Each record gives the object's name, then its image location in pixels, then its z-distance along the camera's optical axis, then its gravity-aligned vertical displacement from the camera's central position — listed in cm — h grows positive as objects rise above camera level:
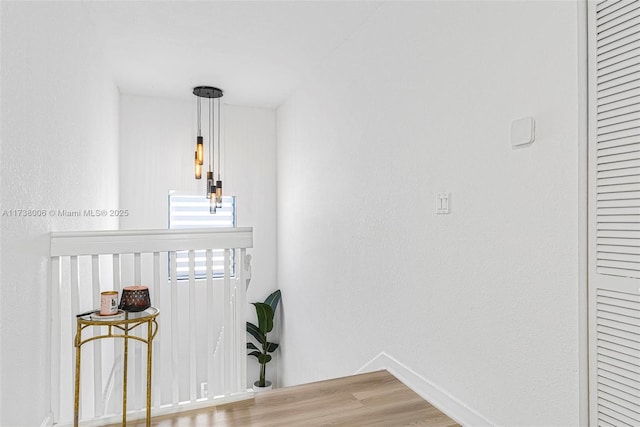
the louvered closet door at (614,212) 128 -1
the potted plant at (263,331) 480 -148
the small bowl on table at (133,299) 179 -41
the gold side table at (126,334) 168 -54
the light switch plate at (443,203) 209 +2
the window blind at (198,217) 488 -14
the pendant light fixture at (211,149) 415 +62
